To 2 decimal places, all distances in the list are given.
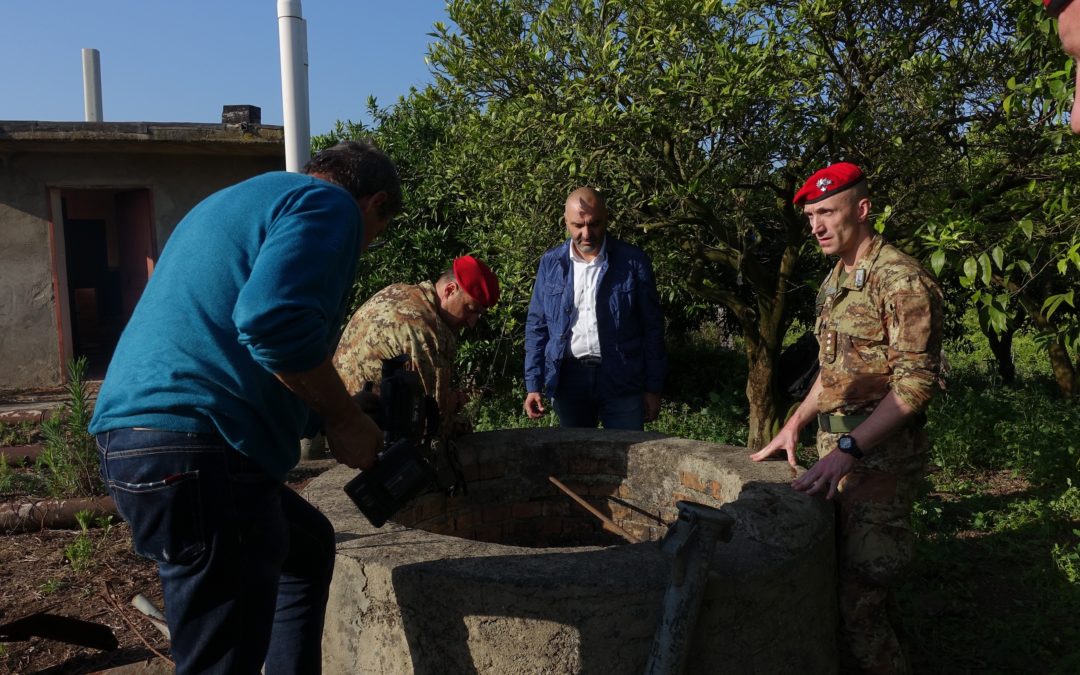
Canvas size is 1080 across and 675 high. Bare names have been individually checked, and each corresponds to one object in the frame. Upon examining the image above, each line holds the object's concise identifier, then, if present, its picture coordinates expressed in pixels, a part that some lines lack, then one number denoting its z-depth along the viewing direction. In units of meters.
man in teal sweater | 1.94
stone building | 8.81
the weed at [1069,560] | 4.08
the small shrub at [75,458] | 5.29
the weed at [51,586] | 4.05
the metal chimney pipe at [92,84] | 14.45
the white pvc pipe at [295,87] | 5.99
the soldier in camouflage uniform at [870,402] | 2.70
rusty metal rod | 3.20
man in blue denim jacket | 4.23
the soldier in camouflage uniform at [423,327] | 3.41
